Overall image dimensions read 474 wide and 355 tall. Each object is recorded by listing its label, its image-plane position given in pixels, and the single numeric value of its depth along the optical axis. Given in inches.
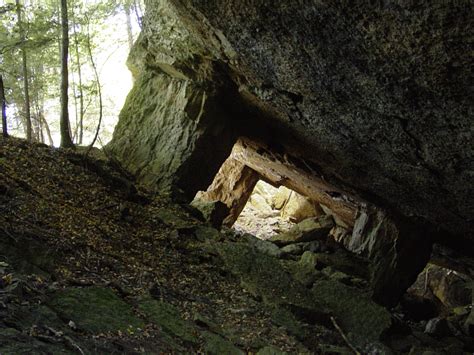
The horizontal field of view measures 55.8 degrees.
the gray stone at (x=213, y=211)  446.0
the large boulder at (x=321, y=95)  206.7
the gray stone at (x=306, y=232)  595.5
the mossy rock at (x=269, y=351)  219.3
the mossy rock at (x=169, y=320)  205.0
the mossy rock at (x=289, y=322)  280.1
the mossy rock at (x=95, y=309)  168.9
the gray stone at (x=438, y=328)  441.7
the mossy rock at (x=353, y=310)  337.7
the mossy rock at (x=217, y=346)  203.9
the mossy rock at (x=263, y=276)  320.8
